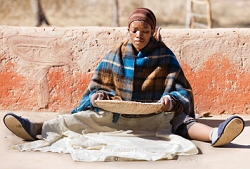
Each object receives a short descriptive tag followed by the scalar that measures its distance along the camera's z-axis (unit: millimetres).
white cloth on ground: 5545
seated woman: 6330
